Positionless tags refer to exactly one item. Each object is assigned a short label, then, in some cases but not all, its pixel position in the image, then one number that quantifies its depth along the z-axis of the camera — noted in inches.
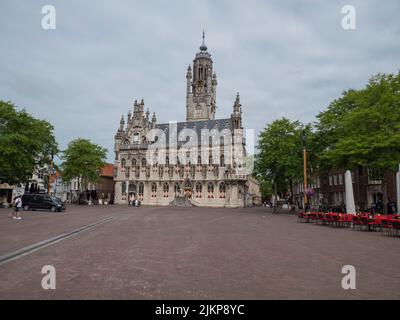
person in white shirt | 904.8
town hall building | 2615.7
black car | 1441.9
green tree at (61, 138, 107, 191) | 2468.0
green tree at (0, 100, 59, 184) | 1562.5
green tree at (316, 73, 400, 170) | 983.0
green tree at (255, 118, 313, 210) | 1462.8
